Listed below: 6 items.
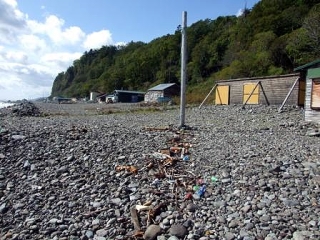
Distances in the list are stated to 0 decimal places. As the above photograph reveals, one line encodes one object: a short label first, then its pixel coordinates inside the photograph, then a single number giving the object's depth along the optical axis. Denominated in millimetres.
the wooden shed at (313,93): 14227
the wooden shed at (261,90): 22312
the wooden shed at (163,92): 64688
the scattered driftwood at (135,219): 5258
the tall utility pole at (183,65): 13273
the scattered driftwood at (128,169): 7430
